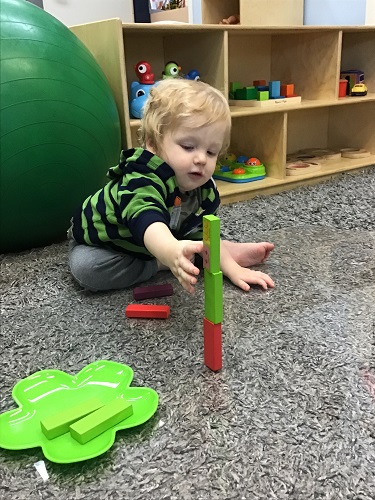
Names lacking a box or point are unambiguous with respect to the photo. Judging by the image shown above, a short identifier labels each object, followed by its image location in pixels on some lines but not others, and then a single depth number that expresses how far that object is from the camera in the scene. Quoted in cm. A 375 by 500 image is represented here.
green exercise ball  105
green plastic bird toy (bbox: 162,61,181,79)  155
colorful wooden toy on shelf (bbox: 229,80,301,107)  170
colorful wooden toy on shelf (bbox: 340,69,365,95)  202
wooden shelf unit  146
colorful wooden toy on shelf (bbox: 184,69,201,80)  157
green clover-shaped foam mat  55
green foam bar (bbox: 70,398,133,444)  55
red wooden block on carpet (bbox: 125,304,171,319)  85
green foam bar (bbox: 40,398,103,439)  56
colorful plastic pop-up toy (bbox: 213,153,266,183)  176
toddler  83
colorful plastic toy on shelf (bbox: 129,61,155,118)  150
